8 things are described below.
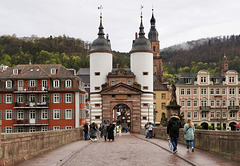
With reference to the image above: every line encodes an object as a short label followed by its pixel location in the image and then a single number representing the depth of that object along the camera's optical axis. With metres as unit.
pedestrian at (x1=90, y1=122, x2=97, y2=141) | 33.40
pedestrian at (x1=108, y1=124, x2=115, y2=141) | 33.50
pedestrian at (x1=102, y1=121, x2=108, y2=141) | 34.84
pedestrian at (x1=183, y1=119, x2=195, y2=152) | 19.39
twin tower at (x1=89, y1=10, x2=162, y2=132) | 59.78
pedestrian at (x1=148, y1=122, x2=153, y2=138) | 37.84
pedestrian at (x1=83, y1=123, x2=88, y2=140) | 35.88
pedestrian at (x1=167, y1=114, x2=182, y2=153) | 19.31
